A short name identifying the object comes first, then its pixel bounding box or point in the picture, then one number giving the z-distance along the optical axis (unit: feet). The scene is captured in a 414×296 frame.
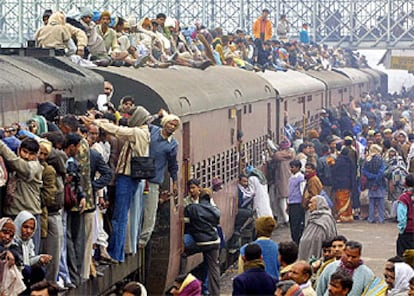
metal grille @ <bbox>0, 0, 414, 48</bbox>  208.64
